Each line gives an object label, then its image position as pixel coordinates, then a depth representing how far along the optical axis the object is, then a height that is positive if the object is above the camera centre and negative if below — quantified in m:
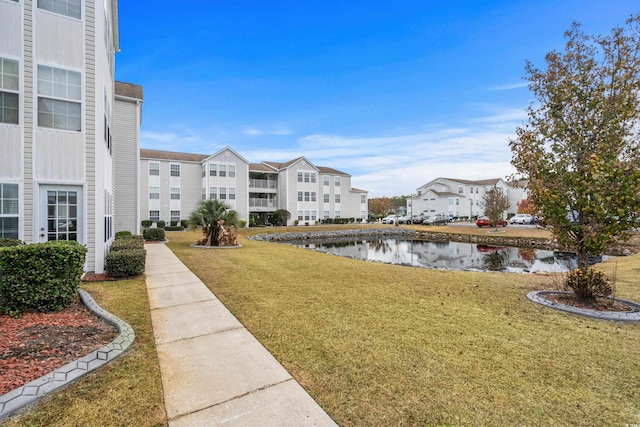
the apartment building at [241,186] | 32.44 +3.88
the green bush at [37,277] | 4.88 -0.98
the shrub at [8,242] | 6.33 -0.47
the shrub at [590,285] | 6.12 -1.57
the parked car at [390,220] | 47.56 -0.95
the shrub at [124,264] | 8.09 -1.26
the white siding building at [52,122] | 7.16 +2.53
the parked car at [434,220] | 44.41 -1.02
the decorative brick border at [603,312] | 5.29 -1.93
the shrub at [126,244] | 9.37 -0.89
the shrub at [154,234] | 19.41 -1.04
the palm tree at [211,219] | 16.81 -0.10
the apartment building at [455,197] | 55.37 +3.16
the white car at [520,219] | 42.79 -1.05
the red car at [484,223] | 35.80 -1.27
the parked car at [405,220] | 47.83 -1.00
